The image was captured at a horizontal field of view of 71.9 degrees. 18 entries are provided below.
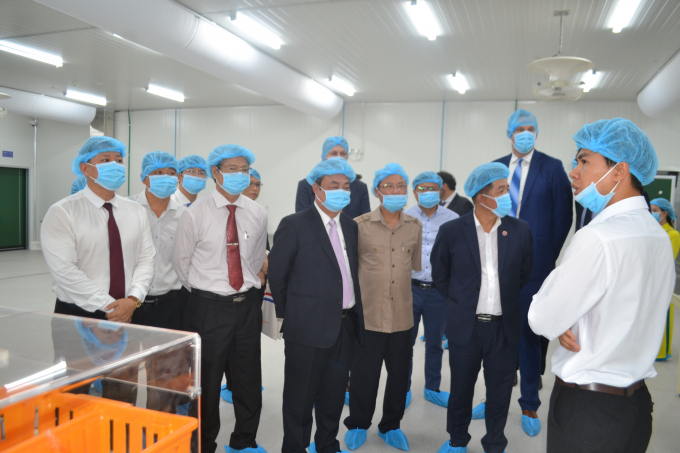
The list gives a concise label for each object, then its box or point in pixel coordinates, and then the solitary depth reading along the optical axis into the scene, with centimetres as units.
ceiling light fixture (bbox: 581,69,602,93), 757
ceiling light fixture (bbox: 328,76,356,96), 867
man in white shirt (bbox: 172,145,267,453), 266
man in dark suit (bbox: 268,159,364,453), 256
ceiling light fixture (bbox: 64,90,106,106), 1040
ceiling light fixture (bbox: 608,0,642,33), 505
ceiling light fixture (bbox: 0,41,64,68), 733
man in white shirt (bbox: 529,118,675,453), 149
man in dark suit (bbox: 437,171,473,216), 476
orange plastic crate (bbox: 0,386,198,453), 115
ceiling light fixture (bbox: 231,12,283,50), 602
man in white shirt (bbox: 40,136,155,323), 246
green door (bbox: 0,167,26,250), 1259
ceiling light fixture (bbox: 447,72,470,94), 811
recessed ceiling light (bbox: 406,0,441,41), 532
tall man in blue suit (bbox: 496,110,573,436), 316
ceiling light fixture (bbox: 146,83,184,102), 977
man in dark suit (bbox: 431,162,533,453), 272
